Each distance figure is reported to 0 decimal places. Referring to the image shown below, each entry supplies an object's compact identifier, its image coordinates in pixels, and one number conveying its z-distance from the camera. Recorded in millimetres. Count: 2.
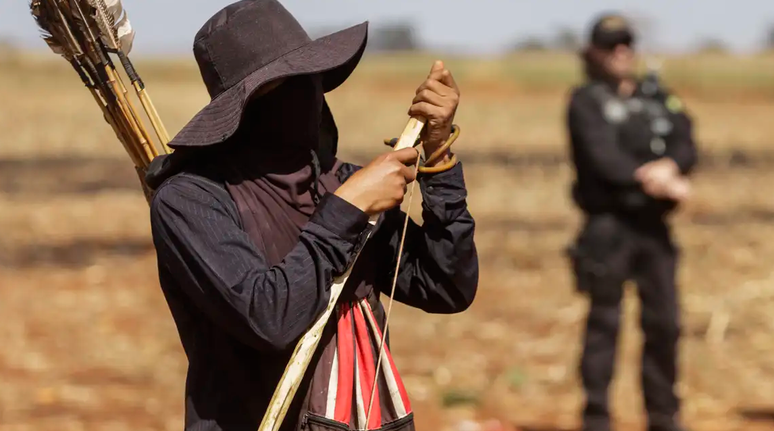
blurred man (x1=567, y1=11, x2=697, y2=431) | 12594
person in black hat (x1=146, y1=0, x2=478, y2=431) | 4773
